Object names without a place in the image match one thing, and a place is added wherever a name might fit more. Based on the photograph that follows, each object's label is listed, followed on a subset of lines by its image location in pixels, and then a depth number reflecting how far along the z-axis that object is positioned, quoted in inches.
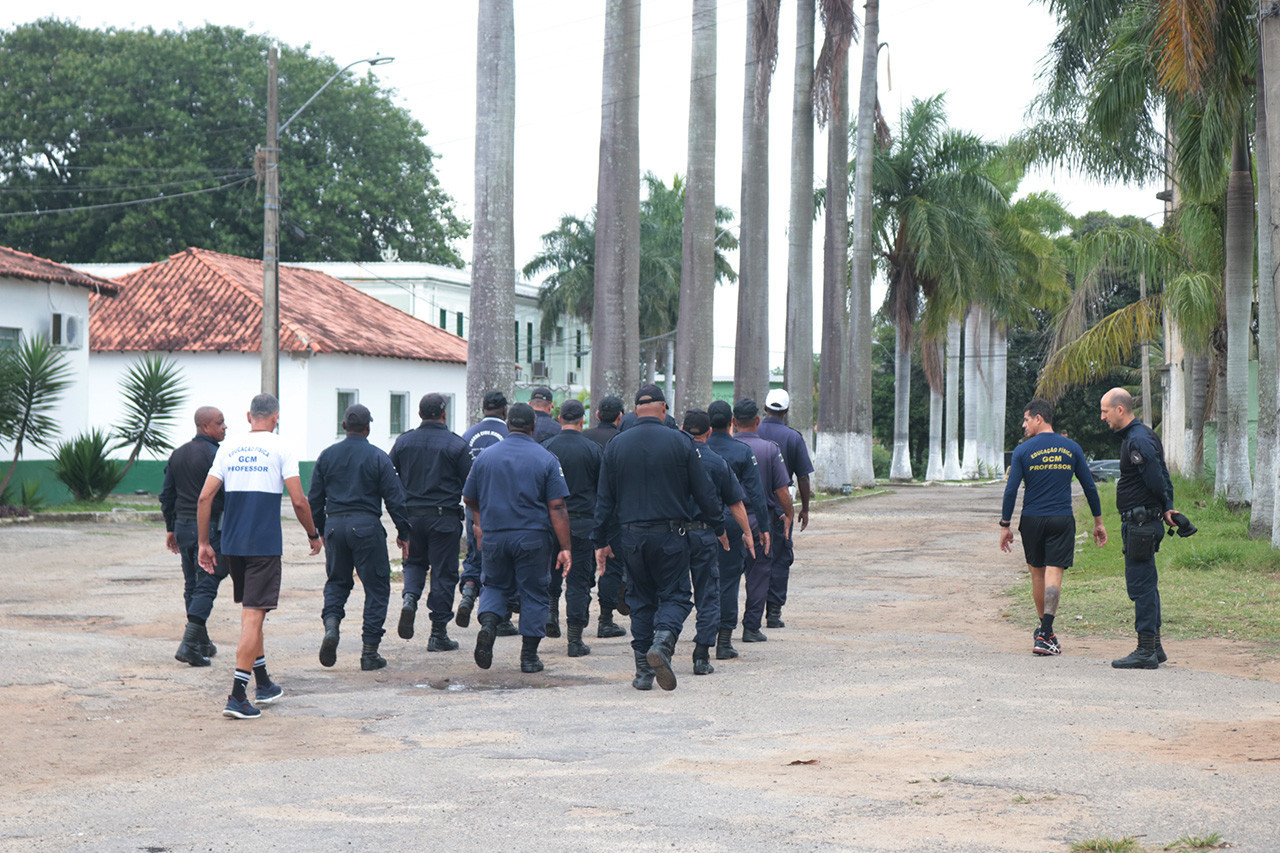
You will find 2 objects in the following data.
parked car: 2161.7
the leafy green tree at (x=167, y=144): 2110.0
